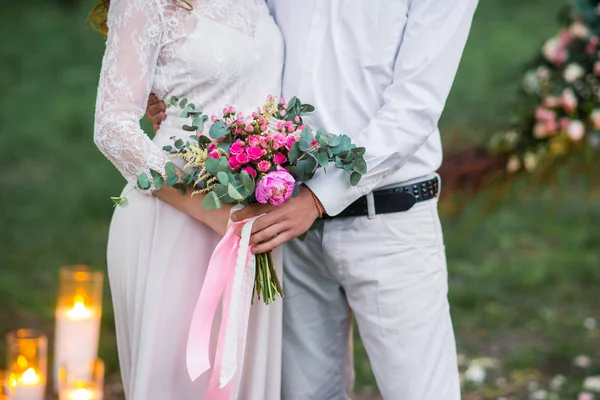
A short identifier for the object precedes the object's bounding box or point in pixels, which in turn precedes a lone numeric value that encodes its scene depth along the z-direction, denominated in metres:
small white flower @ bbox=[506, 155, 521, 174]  4.53
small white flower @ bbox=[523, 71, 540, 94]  4.37
